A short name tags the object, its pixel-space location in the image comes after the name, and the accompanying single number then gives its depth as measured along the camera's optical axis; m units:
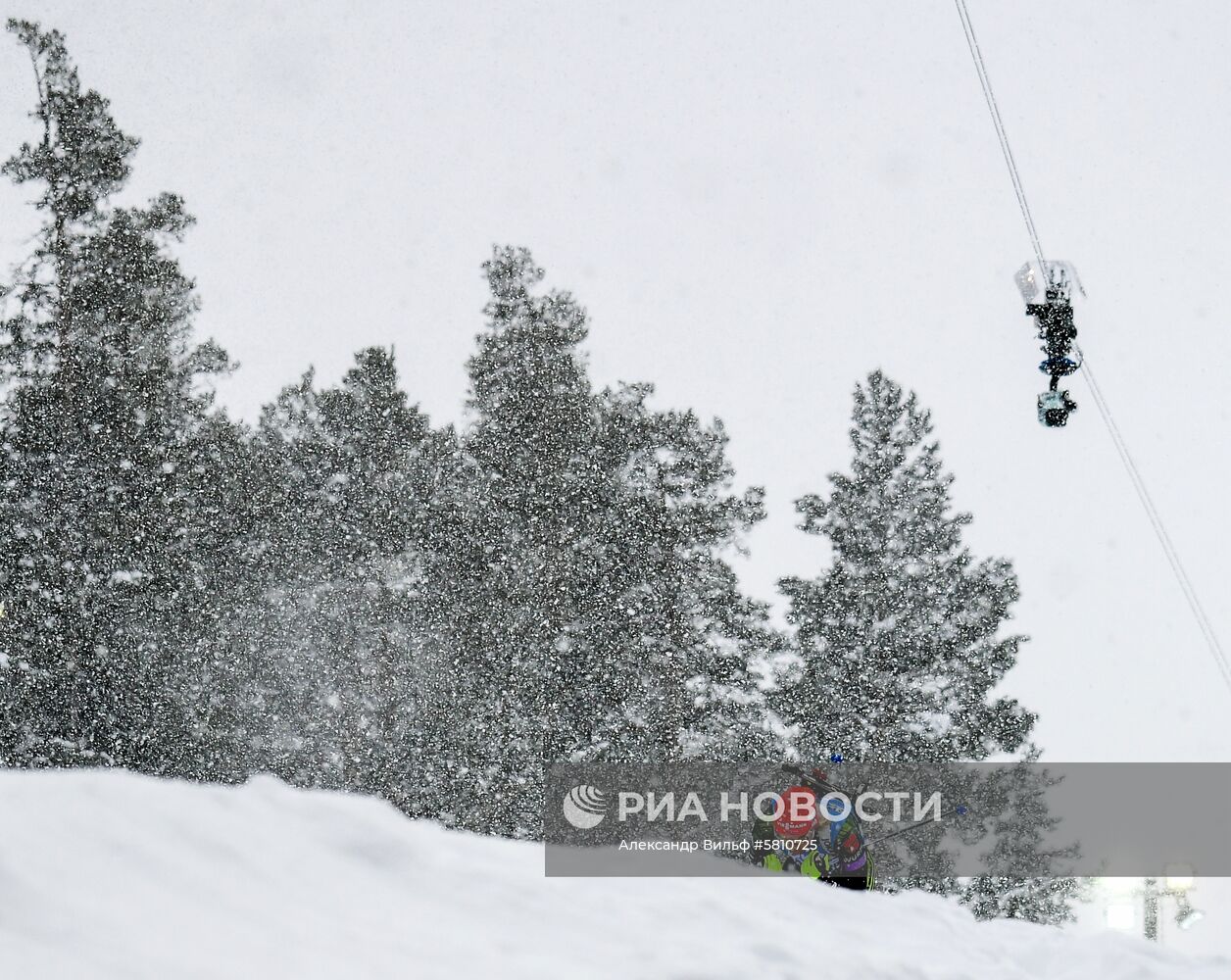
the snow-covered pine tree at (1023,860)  22.17
